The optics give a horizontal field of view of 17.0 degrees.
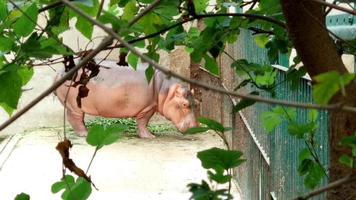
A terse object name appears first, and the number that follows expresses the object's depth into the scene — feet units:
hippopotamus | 44.64
